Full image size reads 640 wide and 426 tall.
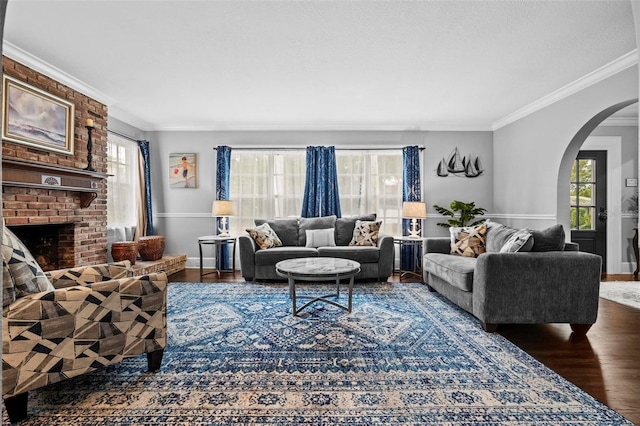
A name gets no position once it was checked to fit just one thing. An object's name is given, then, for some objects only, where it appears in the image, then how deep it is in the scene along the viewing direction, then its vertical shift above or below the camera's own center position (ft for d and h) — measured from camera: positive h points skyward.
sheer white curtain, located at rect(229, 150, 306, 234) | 19.38 +1.70
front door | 17.19 +0.46
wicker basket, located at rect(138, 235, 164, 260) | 16.42 -1.64
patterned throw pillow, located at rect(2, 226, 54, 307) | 5.74 -1.02
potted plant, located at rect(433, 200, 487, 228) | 17.72 -0.02
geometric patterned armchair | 5.63 -1.98
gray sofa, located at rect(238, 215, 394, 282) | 15.29 -1.93
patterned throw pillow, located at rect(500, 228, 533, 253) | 9.39 -0.87
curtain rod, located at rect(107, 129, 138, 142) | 16.38 +3.87
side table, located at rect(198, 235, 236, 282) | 16.75 -1.47
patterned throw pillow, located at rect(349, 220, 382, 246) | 16.47 -1.01
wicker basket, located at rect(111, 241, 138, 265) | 14.85 -1.63
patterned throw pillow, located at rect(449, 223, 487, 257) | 12.70 -1.10
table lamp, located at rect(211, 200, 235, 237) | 17.40 +0.24
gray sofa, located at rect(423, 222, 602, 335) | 8.99 -1.99
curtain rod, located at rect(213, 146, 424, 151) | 19.21 +3.53
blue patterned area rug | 5.83 -3.34
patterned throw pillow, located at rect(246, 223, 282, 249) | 16.01 -1.14
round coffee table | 10.44 -1.81
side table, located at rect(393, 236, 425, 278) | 16.75 -2.13
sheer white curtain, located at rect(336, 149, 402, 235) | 19.38 +1.63
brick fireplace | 10.35 +0.75
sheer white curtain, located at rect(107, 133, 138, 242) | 16.60 +1.35
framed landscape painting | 10.28 +3.11
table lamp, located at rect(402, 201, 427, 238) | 17.11 +0.09
